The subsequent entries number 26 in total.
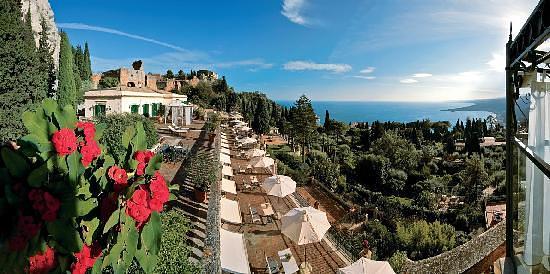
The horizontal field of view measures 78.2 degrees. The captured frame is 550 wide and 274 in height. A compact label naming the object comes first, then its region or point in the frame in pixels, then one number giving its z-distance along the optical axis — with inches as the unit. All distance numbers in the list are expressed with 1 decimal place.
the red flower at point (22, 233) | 59.3
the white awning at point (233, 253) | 273.6
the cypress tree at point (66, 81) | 829.2
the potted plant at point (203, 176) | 375.9
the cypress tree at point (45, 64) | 751.6
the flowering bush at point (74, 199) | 60.5
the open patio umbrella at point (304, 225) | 347.6
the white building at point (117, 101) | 910.4
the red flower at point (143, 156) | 77.2
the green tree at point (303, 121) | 1378.0
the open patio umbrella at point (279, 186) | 479.2
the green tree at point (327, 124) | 2041.1
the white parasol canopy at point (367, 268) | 286.4
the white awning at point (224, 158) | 589.8
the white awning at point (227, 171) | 541.4
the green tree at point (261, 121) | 1690.5
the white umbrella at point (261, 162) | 650.2
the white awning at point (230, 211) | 371.9
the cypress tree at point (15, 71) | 611.2
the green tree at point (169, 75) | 2586.1
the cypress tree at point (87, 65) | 1547.9
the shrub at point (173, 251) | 157.6
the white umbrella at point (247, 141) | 859.4
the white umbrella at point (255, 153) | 708.4
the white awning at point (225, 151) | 664.4
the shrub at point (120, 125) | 465.6
